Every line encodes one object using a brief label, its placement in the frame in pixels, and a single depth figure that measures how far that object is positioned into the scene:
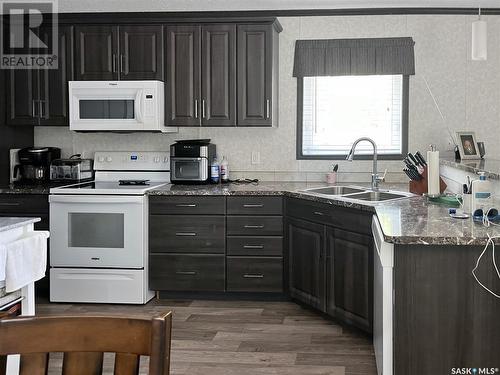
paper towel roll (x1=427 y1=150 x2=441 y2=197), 3.97
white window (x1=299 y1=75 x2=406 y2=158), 5.44
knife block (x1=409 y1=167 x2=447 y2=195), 4.32
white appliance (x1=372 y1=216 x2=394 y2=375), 2.76
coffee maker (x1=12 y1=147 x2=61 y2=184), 5.48
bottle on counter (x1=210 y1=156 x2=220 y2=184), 5.38
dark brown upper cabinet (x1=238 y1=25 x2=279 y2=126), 5.20
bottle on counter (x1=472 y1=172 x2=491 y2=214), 3.19
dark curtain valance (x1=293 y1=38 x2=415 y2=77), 5.35
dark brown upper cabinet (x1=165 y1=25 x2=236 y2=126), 5.25
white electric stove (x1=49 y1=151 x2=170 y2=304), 4.84
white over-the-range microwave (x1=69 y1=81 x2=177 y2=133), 5.14
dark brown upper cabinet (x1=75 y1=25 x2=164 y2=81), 5.29
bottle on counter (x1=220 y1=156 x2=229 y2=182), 5.50
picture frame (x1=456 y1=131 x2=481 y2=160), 4.89
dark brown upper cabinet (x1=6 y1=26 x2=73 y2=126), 5.40
